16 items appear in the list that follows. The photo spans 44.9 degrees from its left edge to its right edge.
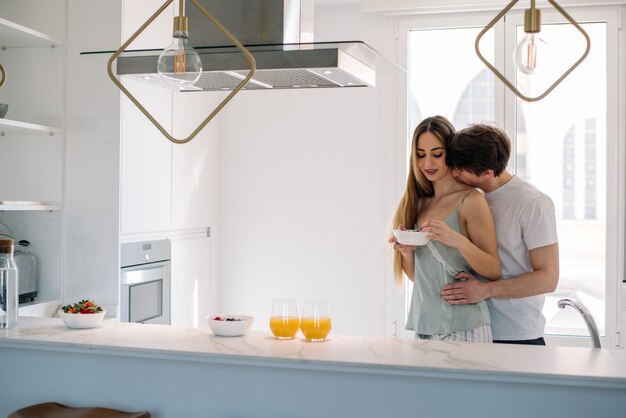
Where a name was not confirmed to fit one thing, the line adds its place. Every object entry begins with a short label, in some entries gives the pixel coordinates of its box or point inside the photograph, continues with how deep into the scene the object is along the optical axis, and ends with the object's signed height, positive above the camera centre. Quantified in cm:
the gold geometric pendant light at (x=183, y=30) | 181 +44
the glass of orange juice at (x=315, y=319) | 235 -32
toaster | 345 -28
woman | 268 -10
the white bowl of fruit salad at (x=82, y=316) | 262 -35
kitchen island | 203 -47
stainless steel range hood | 237 +52
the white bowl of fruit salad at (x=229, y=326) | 247 -36
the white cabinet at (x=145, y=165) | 365 +25
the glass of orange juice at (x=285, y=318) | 238 -32
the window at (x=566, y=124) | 448 +57
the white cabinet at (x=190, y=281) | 423 -39
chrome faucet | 233 -32
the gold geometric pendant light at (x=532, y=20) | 165 +43
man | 268 -9
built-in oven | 367 -34
